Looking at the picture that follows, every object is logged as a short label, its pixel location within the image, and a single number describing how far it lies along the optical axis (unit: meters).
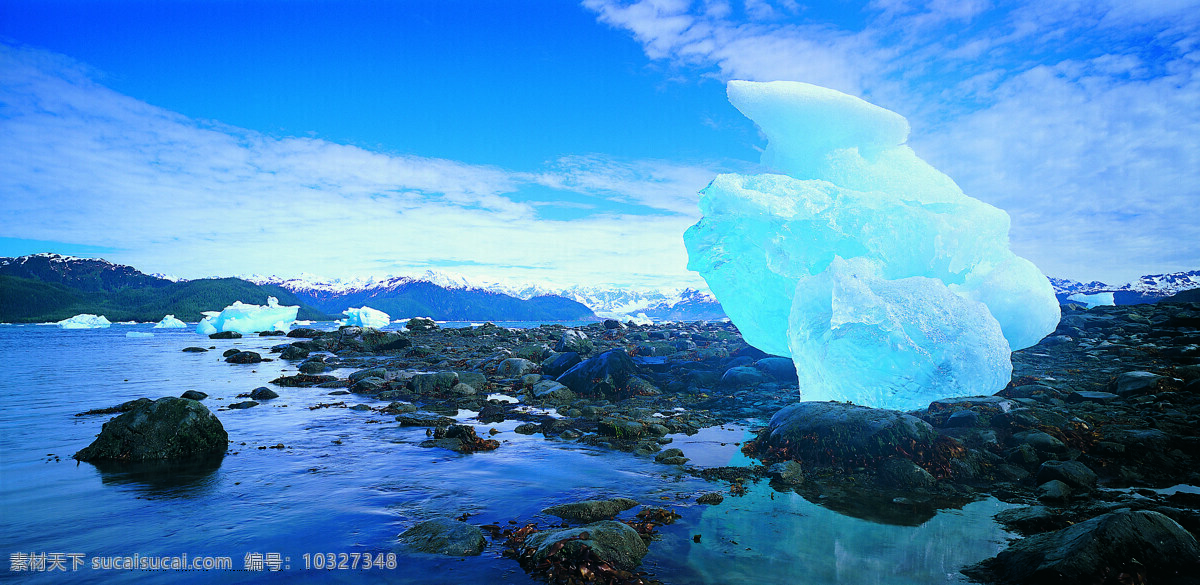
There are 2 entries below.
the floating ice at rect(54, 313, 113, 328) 84.56
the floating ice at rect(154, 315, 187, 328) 81.71
